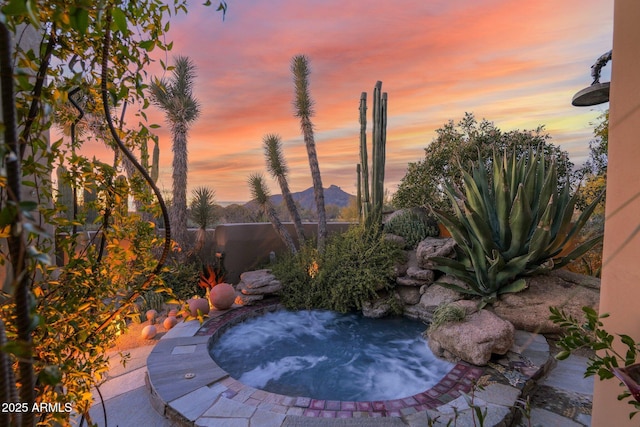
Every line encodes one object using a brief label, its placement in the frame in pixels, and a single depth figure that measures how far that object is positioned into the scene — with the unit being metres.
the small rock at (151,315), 4.97
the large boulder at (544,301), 4.07
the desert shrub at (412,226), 6.13
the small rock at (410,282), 5.38
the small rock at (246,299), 5.55
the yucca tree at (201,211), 7.49
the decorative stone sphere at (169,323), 4.78
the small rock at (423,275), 5.31
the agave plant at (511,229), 4.11
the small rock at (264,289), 5.69
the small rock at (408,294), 5.41
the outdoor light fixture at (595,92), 1.94
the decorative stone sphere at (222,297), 5.16
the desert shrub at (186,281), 6.52
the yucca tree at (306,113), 8.86
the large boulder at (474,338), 3.34
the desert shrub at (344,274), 5.46
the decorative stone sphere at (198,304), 4.81
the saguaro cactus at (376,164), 7.04
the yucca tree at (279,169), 8.81
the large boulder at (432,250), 5.21
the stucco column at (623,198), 1.23
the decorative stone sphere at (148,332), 4.46
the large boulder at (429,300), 4.79
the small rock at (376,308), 5.28
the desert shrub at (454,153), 7.05
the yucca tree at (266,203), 8.41
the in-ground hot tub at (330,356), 3.27
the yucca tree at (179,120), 7.57
